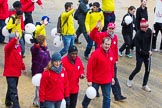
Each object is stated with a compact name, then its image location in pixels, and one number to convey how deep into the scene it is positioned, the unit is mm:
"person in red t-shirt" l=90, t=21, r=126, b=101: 19797
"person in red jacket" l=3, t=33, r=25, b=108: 17375
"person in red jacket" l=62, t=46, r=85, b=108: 16516
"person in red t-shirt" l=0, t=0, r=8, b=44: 26734
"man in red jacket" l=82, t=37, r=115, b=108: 17500
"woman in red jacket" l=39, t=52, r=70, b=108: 15227
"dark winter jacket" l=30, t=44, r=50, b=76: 17844
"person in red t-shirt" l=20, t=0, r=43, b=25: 26291
